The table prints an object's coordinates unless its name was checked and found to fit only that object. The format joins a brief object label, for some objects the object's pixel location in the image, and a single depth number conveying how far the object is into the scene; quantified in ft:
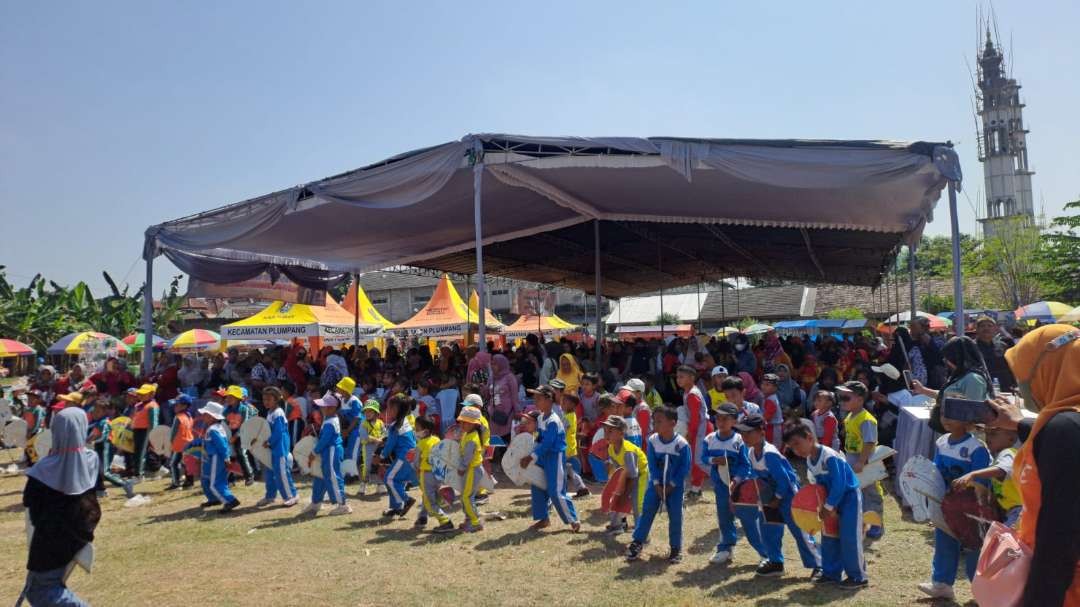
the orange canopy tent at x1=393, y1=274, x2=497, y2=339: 71.87
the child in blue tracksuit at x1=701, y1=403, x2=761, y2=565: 18.98
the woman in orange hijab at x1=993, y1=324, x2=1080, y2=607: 5.77
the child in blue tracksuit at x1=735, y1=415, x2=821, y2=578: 17.84
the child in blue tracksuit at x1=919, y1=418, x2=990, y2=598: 14.84
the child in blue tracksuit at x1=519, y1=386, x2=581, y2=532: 23.26
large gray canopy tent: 28.68
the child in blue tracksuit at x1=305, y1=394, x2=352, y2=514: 26.68
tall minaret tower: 250.57
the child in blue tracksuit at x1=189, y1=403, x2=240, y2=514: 28.53
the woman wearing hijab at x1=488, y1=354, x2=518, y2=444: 33.81
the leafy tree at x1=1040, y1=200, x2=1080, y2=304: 90.94
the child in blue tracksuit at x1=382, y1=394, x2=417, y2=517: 26.12
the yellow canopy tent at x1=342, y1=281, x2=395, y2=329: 72.90
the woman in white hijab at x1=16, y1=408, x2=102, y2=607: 13.50
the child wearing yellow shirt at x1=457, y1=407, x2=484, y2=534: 23.36
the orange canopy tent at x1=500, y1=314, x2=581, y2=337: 96.07
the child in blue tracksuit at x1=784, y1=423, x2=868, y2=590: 16.35
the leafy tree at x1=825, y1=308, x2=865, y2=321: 120.16
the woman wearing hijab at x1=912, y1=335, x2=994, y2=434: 18.13
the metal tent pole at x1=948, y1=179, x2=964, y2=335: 25.04
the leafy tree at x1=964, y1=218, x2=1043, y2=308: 106.93
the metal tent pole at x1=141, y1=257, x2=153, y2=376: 46.81
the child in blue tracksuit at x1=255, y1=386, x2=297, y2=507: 28.04
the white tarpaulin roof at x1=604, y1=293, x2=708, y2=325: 114.83
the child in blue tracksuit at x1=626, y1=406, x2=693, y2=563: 19.51
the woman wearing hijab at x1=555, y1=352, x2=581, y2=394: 34.17
